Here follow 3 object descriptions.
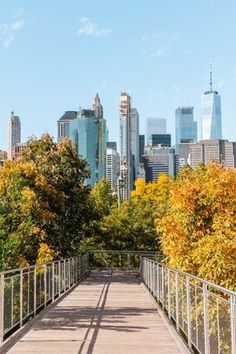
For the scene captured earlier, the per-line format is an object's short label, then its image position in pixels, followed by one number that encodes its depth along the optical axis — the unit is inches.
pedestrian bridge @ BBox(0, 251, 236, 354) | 312.5
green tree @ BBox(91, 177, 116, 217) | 2229.3
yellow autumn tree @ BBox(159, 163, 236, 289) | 622.2
